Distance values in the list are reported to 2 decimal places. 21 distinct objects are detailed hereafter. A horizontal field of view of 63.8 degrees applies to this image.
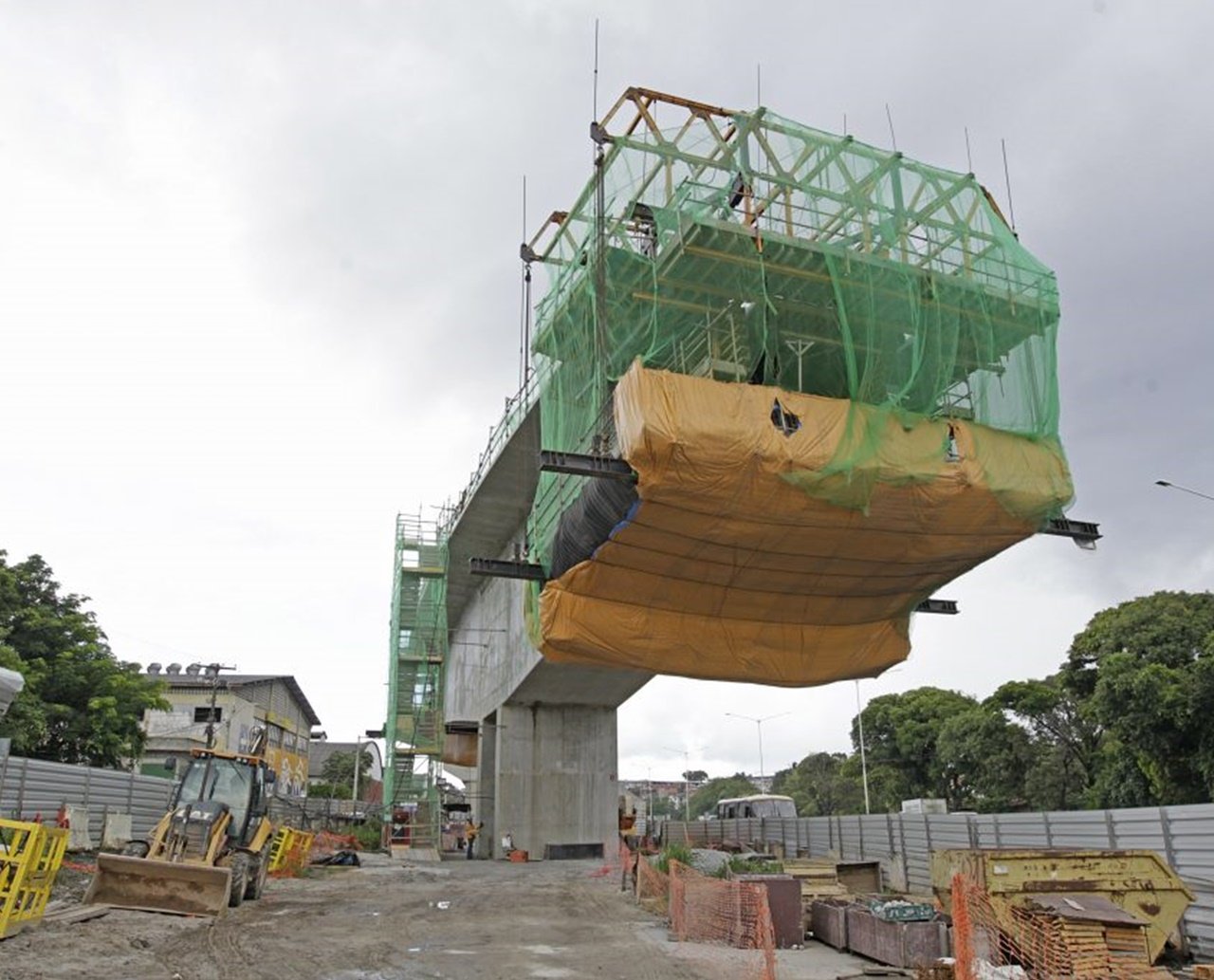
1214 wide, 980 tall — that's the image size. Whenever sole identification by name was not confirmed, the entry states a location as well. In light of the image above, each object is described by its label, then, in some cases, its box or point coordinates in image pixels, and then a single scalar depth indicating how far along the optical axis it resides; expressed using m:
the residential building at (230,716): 60.44
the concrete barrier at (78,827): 21.93
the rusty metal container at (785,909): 13.34
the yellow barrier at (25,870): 10.80
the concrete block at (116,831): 23.40
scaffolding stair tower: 41.44
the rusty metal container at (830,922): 13.12
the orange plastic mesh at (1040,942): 8.56
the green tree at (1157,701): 27.70
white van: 41.47
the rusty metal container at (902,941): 11.22
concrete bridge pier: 31.12
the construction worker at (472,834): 35.00
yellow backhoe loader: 14.01
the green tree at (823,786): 72.81
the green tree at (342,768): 93.57
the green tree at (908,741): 55.72
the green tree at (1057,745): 43.03
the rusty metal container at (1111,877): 11.16
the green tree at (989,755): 46.06
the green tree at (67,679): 31.09
